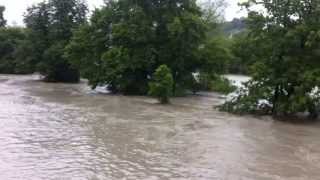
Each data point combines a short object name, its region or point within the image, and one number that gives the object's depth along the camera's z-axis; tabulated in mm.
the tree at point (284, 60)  23875
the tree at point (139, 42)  34656
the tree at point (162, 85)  29141
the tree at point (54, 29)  47938
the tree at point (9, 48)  59147
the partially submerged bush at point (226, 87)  27012
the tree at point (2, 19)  78962
